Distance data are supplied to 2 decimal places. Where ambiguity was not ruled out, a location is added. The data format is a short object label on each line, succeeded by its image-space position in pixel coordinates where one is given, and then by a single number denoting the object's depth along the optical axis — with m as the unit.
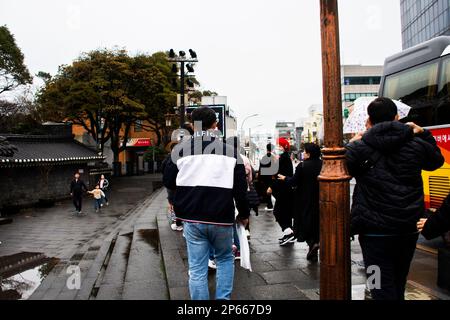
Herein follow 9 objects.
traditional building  19.17
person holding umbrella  2.62
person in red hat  6.46
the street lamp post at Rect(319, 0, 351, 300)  2.63
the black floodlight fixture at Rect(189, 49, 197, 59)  14.24
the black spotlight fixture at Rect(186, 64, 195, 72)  14.47
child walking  17.64
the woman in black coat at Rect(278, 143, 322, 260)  5.37
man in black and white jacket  3.07
